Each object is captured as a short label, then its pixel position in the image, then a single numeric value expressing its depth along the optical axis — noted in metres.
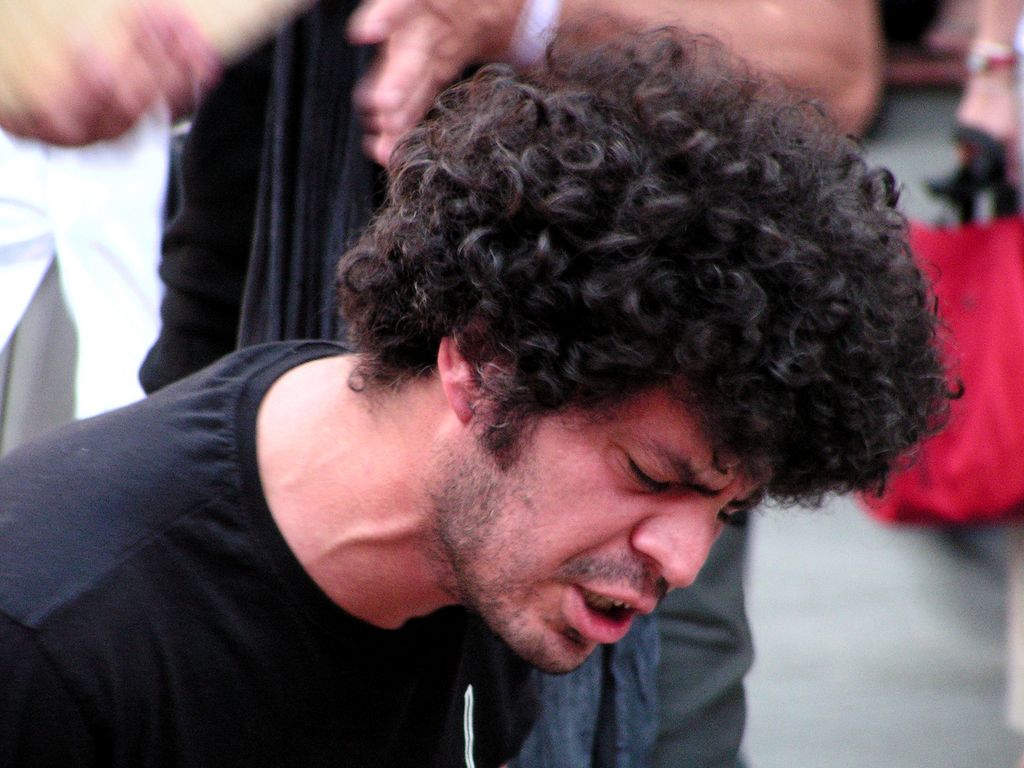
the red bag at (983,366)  5.86
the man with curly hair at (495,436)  5.38
